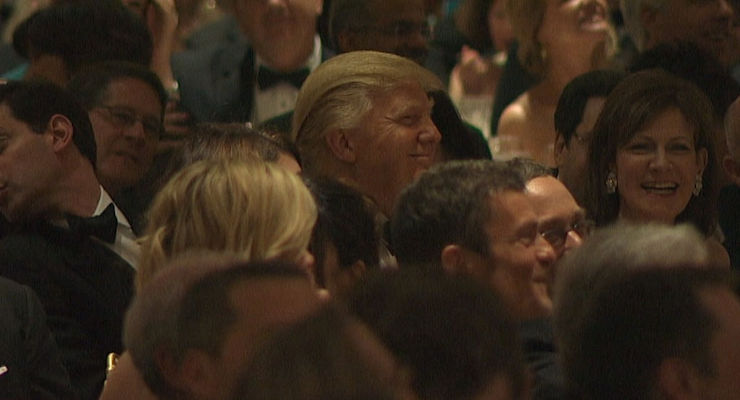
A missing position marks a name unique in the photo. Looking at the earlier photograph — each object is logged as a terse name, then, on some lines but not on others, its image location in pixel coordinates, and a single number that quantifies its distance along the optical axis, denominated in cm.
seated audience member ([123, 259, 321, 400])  539
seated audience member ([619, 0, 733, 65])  1227
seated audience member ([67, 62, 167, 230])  1078
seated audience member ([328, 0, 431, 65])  1163
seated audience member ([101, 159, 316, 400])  721
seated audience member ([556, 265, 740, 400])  589
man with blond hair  1030
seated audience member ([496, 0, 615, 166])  1258
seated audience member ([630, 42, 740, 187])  1165
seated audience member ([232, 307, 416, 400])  437
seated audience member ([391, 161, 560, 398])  819
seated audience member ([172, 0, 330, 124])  1226
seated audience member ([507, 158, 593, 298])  868
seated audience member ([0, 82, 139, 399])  870
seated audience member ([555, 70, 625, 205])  1070
